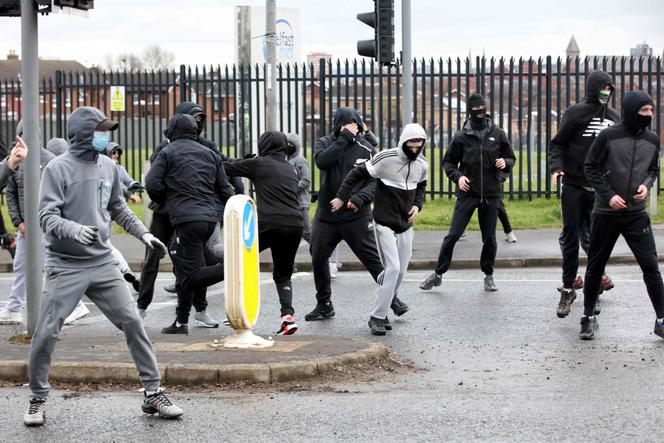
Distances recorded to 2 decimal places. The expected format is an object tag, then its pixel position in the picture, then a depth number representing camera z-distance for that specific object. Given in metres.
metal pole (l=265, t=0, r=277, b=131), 19.02
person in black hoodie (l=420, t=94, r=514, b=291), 12.80
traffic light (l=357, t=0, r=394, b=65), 15.90
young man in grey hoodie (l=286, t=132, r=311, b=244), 15.09
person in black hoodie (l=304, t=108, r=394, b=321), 11.05
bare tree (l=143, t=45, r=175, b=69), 92.38
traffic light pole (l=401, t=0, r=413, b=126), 15.98
